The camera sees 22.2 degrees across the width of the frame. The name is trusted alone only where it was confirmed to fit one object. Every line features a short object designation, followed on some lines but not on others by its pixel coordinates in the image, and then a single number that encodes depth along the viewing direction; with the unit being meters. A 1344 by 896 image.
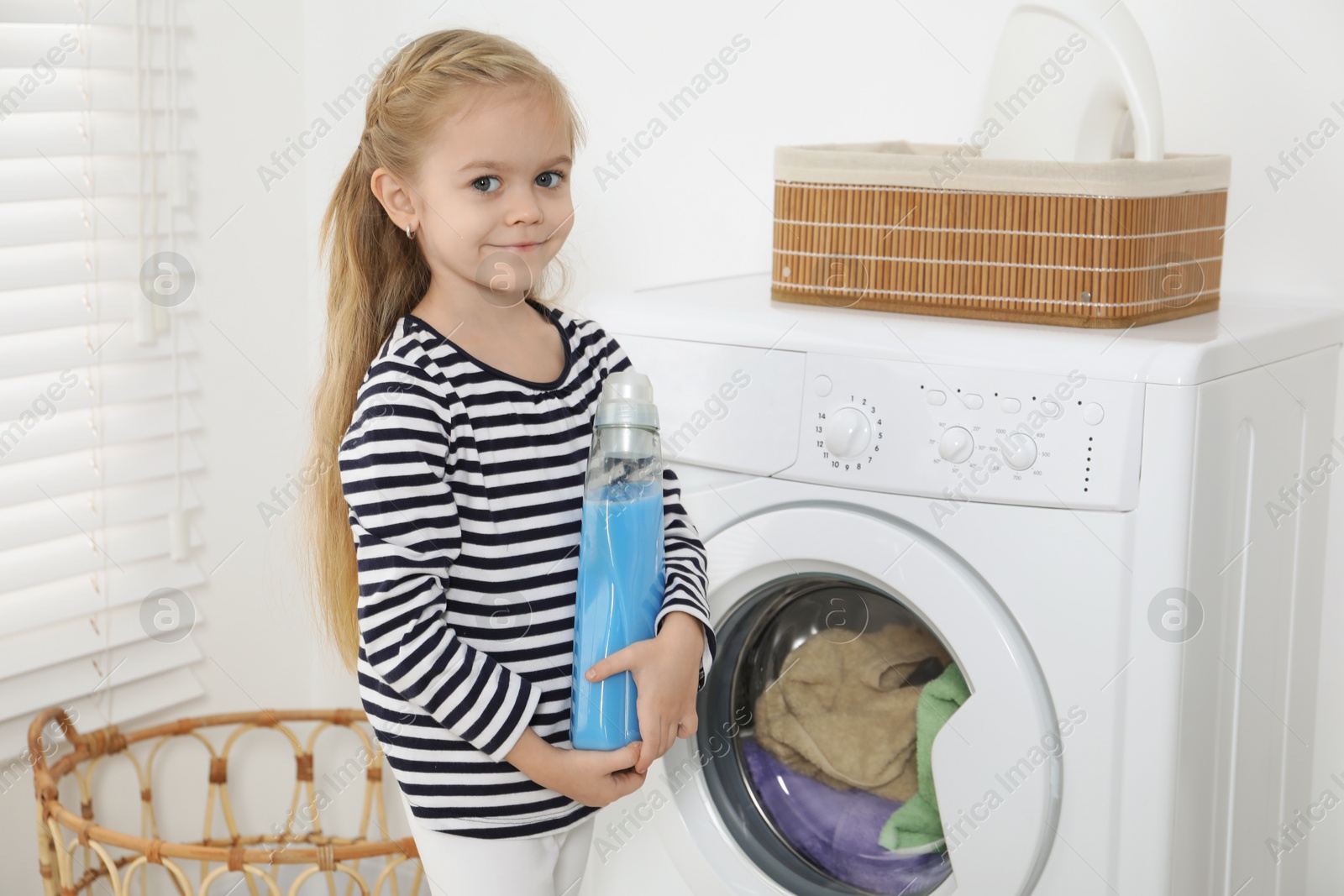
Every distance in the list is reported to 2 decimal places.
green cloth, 3.16
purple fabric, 3.21
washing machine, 3.01
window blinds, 3.49
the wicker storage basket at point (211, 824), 3.35
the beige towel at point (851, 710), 3.21
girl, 2.87
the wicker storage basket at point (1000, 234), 3.12
